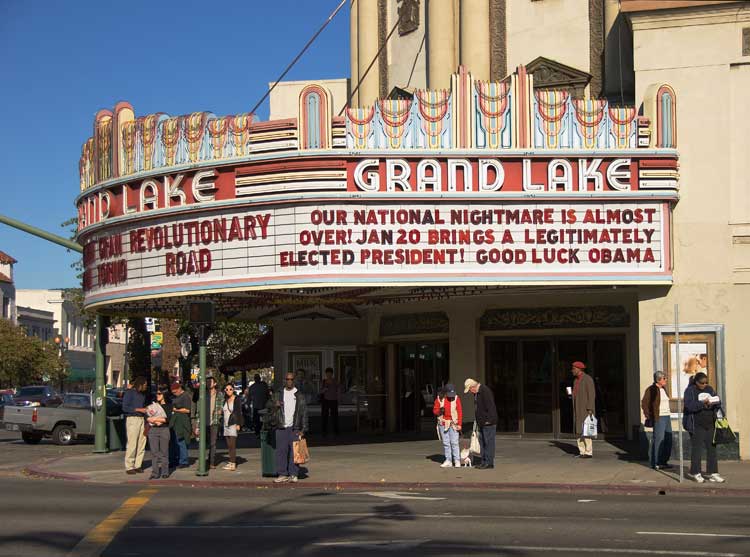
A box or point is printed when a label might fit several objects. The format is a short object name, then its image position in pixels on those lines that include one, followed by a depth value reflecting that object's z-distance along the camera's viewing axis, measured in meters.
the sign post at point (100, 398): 25.52
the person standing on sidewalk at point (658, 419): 19.42
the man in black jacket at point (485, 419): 19.92
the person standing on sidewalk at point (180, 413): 20.31
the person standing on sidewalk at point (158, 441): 19.27
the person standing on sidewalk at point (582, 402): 21.34
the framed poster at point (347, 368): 32.81
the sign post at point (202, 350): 19.30
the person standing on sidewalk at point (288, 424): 18.39
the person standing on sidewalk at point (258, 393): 26.95
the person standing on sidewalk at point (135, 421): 19.95
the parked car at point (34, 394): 42.71
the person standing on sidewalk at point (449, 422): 20.20
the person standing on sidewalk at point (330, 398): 29.03
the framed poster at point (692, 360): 20.80
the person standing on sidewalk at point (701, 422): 17.77
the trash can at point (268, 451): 19.08
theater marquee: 20.56
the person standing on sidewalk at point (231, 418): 19.86
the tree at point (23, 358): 70.94
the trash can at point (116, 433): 26.16
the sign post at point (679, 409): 17.50
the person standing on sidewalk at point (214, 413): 20.12
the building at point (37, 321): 87.94
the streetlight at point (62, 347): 80.59
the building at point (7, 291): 82.75
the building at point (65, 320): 96.23
